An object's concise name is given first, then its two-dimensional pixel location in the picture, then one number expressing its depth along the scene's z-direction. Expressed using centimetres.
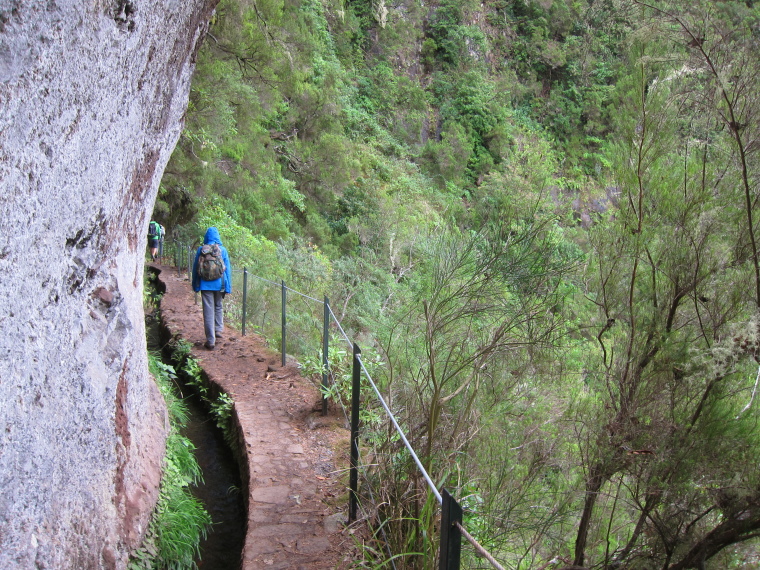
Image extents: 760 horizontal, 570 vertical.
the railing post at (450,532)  166
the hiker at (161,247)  1657
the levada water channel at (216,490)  411
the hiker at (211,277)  739
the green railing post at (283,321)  682
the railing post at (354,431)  371
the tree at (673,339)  374
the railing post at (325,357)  542
